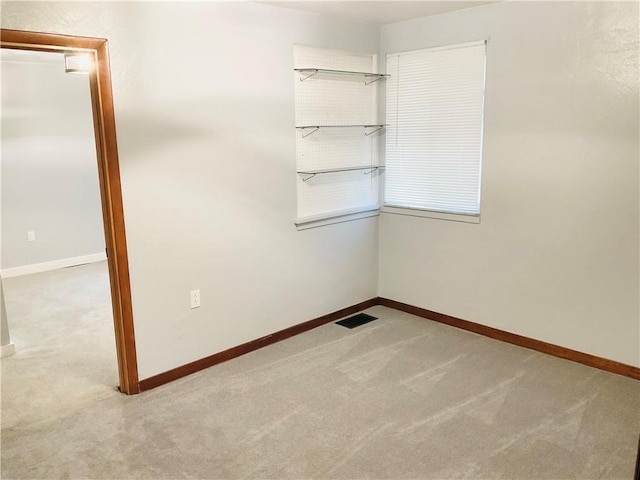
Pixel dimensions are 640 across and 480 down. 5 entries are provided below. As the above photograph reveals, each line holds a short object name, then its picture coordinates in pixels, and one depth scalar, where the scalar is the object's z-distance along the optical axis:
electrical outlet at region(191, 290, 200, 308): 3.16
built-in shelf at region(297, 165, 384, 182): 3.67
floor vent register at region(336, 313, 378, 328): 4.01
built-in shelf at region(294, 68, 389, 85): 3.53
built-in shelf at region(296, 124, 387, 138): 3.63
